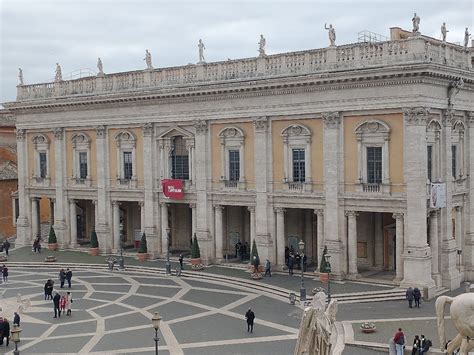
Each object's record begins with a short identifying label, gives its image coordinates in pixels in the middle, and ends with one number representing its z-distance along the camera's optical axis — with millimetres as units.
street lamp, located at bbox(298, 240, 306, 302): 36562
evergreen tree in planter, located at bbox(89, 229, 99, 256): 52844
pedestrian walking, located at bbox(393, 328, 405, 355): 26688
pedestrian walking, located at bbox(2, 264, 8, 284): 43750
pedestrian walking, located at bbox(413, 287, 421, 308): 35047
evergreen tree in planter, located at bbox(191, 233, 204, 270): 46088
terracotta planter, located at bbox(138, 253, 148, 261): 49938
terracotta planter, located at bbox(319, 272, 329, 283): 40038
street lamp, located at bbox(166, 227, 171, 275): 45438
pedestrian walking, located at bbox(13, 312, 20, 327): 30344
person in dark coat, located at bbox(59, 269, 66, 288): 40959
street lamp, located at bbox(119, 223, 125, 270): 47375
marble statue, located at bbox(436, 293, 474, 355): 20266
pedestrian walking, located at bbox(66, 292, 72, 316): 35228
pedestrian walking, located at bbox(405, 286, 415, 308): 35138
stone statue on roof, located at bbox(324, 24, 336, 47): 40125
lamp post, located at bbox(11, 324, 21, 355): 24234
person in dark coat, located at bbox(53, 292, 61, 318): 34497
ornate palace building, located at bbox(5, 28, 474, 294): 38156
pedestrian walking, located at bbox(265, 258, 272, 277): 42875
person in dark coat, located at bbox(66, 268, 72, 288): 40906
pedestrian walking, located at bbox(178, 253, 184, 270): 45312
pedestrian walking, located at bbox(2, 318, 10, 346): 30078
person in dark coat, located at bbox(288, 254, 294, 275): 42625
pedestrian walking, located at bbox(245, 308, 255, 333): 31016
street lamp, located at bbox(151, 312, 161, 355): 25067
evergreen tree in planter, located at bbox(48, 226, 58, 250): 55500
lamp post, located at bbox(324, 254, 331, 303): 38188
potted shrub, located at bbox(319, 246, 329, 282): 39219
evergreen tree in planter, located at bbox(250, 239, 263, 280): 42031
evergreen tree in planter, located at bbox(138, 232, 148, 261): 49812
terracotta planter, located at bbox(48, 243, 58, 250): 55516
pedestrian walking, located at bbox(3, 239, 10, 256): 53969
